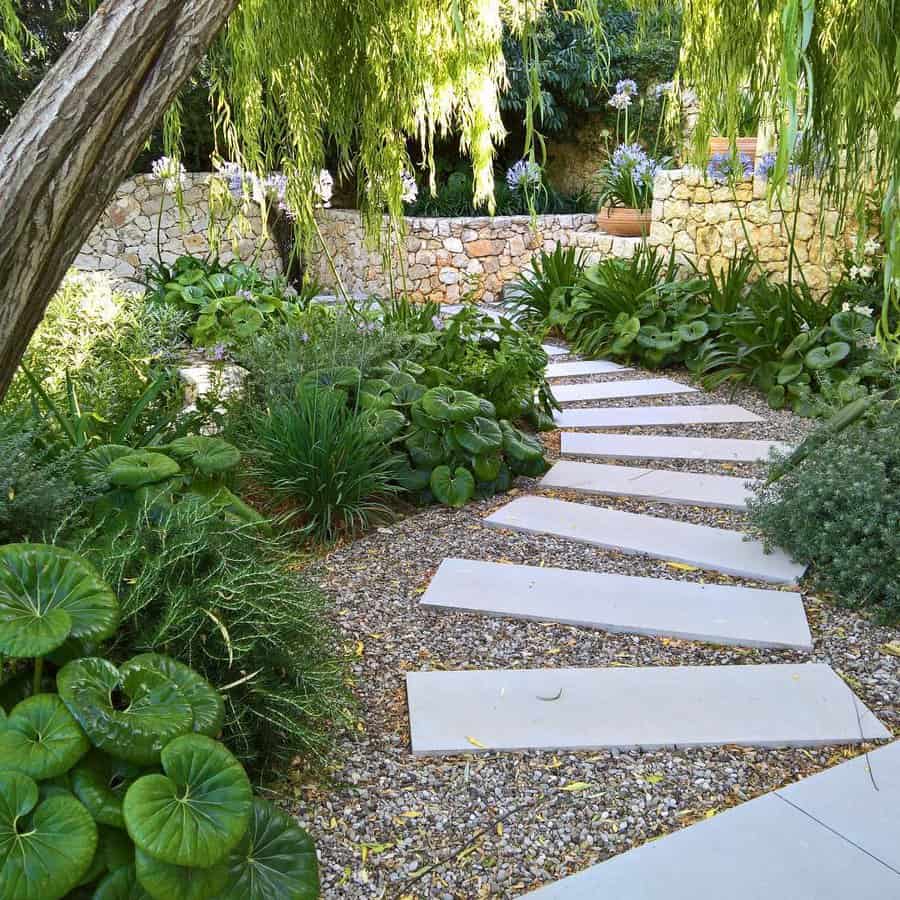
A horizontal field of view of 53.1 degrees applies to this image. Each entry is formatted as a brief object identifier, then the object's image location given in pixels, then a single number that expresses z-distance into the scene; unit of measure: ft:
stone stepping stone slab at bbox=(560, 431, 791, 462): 13.75
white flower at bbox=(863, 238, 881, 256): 17.25
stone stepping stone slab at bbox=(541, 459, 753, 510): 11.85
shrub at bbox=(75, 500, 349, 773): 5.97
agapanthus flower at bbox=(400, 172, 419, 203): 14.10
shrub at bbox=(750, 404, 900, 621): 8.66
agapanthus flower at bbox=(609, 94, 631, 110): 23.48
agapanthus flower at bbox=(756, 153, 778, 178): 17.51
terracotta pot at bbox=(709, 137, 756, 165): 23.24
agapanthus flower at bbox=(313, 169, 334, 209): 9.00
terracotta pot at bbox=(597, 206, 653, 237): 28.09
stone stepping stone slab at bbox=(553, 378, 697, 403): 17.62
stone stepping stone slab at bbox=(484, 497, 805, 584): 9.77
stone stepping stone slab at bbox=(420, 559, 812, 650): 8.32
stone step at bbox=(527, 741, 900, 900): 5.08
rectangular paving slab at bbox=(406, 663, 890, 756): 6.63
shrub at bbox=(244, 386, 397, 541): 11.13
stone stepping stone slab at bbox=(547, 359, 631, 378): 19.77
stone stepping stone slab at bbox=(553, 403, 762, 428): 15.71
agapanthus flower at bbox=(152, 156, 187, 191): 7.88
